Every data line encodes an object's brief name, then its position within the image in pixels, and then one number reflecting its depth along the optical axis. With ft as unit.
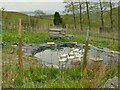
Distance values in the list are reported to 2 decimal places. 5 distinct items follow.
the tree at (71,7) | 58.86
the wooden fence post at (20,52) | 11.17
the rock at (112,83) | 7.57
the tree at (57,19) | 48.67
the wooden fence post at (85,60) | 10.49
